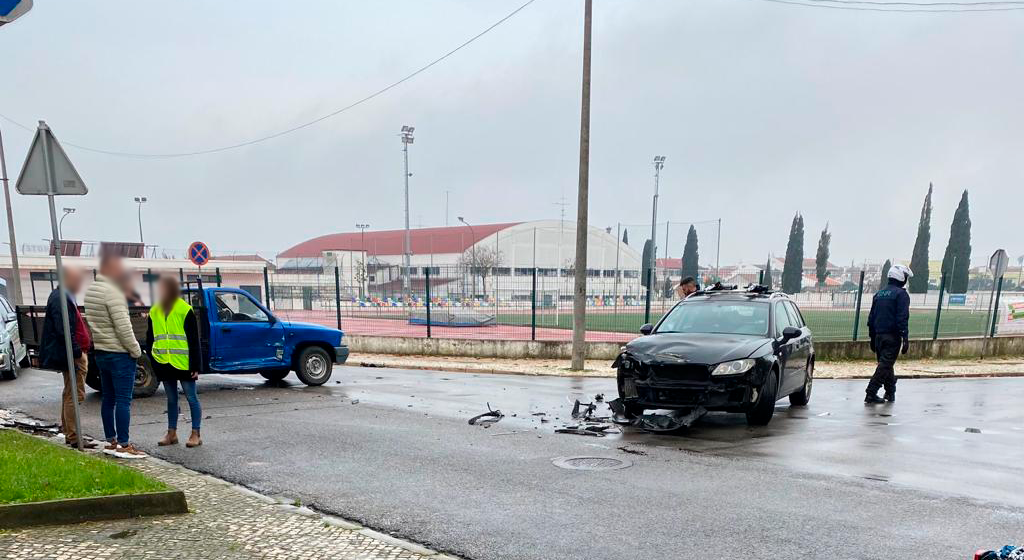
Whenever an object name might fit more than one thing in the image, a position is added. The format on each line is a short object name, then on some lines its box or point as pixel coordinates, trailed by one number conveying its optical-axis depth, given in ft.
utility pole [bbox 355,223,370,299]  89.69
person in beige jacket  21.84
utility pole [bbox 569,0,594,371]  52.01
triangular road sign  21.35
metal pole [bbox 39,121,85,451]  21.59
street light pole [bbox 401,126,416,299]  192.24
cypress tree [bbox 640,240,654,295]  121.03
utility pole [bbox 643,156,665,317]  66.39
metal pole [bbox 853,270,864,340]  63.21
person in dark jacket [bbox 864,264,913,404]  35.19
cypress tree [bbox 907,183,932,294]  188.96
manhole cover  22.12
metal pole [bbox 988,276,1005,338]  65.70
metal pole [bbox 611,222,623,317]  84.24
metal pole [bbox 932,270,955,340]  65.46
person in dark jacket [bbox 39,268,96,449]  22.65
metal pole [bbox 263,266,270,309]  70.49
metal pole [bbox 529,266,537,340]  64.54
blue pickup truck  36.37
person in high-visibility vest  22.85
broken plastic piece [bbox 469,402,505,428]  29.66
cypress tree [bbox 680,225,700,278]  87.53
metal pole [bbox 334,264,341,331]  70.12
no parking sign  63.57
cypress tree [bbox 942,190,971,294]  191.93
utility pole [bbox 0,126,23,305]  84.89
